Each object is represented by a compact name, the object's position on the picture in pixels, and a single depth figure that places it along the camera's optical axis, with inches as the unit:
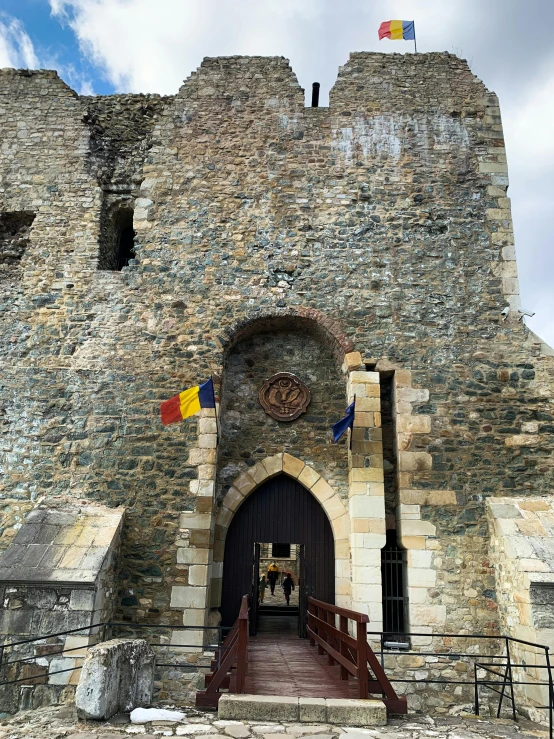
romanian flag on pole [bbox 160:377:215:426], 324.8
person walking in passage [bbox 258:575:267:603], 626.2
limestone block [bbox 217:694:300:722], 199.6
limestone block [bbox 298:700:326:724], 199.4
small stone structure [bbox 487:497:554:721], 262.5
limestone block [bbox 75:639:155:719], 198.5
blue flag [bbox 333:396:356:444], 320.9
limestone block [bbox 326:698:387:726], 199.2
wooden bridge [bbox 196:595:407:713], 213.6
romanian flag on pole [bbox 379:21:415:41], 426.9
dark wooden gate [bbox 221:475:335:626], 339.9
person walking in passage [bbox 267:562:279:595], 682.2
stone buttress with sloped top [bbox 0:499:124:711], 256.2
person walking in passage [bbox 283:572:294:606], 614.5
